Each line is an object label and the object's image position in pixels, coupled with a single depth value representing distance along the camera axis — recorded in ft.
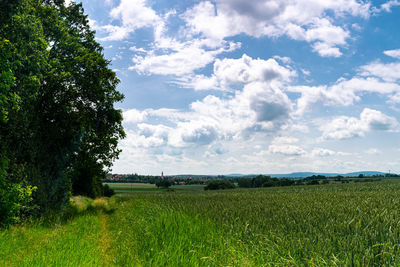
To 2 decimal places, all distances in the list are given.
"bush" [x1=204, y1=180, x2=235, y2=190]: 260.54
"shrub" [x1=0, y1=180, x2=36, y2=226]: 37.01
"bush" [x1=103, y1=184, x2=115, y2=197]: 248.95
